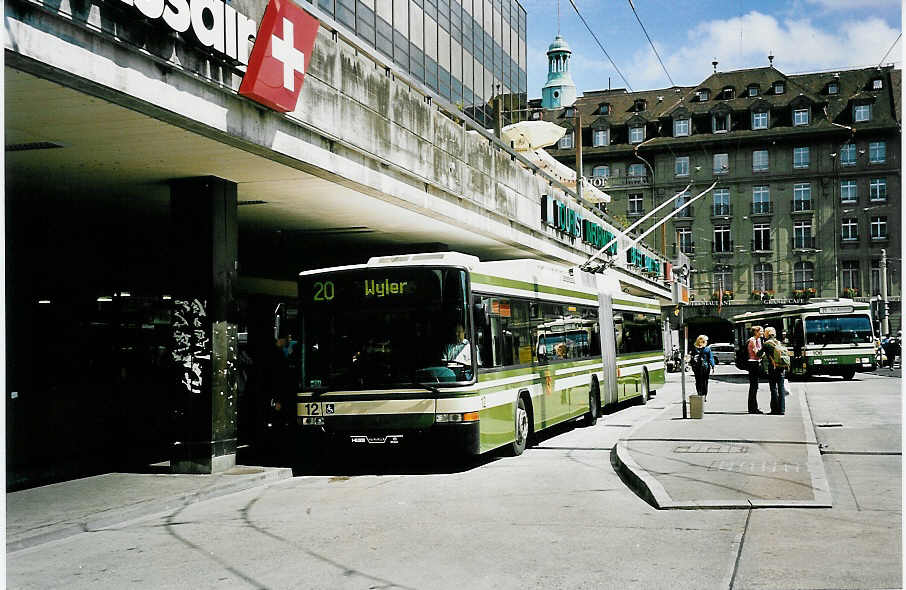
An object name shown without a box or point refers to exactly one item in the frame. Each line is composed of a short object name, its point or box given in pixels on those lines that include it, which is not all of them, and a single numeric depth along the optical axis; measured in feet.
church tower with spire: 339.16
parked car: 192.85
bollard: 60.75
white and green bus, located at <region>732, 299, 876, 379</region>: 115.34
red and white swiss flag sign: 37.27
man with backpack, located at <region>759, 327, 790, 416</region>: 63.21
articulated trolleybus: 42.06
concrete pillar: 43.24
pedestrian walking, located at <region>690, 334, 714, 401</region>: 78.69
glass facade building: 66.85
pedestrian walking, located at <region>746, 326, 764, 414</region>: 65.67
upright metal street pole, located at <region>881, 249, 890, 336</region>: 183.81
